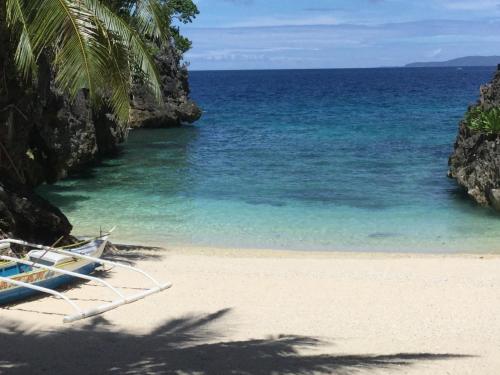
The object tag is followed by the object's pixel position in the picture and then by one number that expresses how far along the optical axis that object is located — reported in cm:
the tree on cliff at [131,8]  1028
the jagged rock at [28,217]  1110
